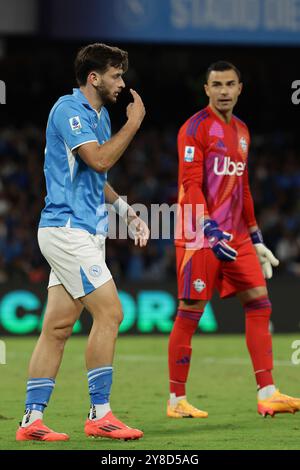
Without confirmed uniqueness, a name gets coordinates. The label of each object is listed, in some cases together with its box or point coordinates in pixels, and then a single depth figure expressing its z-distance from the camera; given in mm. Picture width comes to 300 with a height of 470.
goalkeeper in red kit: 15320
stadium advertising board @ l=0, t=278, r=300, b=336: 28000
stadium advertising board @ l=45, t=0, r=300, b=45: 30672
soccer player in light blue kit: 12680
